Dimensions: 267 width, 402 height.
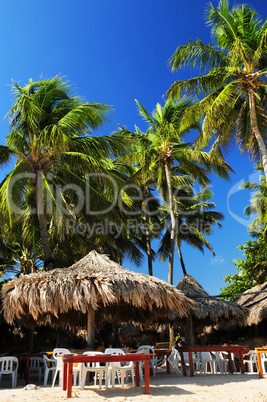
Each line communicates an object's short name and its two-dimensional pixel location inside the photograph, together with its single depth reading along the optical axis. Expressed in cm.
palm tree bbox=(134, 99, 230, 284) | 1345
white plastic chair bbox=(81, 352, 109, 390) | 597
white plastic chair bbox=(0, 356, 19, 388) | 711
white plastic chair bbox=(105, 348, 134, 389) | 610
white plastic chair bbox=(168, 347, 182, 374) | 823
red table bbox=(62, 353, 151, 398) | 535
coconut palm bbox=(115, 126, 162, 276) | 1473
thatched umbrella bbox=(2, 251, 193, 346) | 693
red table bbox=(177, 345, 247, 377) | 752
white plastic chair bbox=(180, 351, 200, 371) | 939
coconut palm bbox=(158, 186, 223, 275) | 2000
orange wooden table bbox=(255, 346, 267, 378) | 692
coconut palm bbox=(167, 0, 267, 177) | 1079
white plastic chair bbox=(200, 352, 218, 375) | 814
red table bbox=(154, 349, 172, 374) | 880
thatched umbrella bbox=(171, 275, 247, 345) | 1058
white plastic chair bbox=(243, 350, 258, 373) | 959
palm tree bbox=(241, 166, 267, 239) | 2063
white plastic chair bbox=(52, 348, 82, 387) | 672
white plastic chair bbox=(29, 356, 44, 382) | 899
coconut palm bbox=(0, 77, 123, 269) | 1016
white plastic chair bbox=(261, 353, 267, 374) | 826
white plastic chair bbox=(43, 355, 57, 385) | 728
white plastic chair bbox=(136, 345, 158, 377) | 794
